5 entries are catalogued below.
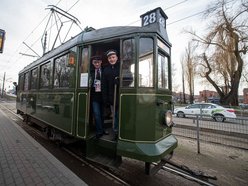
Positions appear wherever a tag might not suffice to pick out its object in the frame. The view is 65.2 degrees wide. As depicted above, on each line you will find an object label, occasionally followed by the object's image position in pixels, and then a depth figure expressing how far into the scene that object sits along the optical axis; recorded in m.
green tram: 3.44
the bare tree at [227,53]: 23.03
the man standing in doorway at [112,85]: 3.95
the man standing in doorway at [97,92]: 4.12
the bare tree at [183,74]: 37.95
